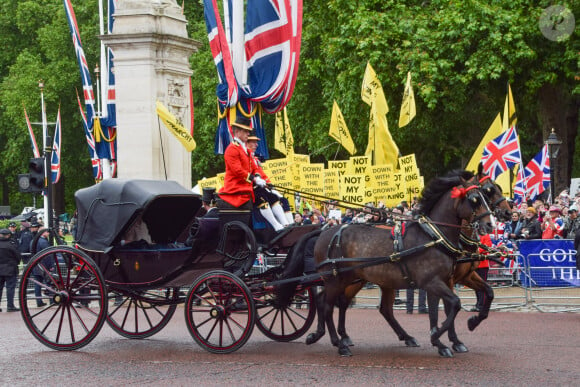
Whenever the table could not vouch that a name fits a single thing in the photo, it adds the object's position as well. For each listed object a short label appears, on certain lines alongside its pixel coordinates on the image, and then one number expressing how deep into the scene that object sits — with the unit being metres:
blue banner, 16.05
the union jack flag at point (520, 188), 21.72
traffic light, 15.68
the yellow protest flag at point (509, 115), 22.33
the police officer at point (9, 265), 18.48
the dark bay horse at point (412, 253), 10.48
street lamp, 24.65
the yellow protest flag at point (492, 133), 20.43
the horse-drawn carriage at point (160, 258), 10.91
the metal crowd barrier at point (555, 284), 16.02
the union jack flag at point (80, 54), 25.44
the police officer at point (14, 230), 23.95
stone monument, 20.03
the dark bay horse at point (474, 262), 10.45
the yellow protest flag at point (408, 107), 21.75
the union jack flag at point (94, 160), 32.09
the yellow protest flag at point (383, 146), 20.28
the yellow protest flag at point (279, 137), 23.82
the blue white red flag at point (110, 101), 22.37
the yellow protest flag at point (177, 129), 17.19
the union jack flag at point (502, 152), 19.52
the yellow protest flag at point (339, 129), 22.80
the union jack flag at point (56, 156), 36.36
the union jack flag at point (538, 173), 22.15
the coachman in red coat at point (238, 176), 11.16
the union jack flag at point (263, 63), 16.50
